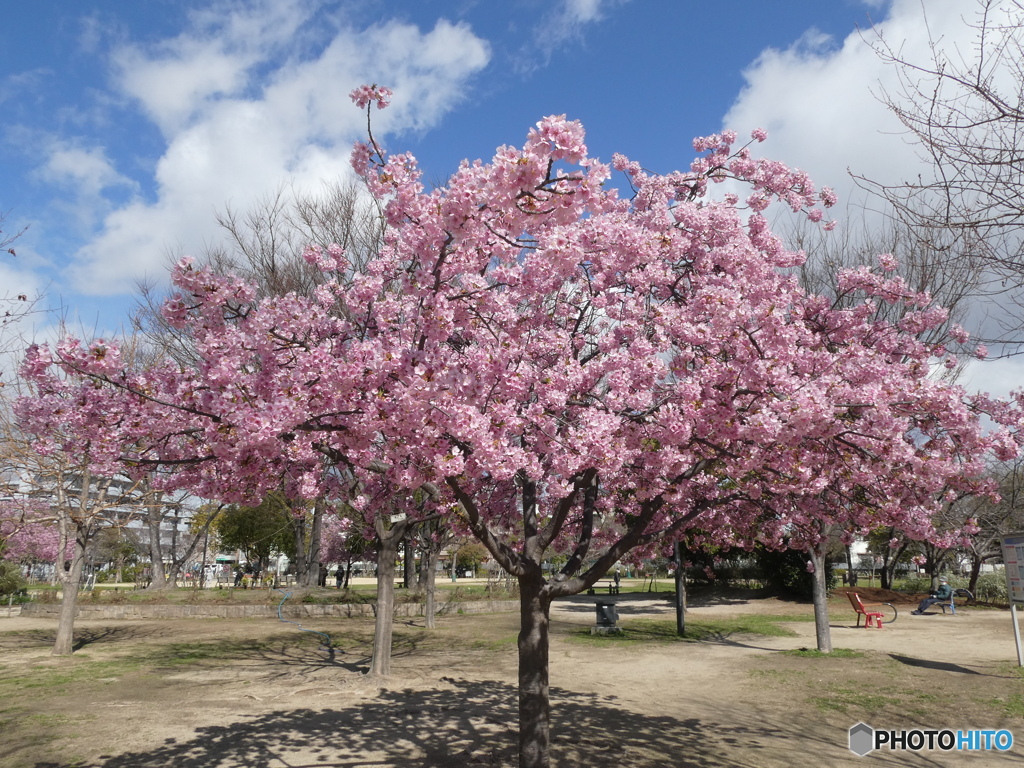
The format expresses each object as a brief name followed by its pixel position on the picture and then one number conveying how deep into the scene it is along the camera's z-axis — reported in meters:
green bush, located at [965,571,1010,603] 27.61
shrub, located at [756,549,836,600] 26.78
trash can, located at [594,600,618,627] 18.42
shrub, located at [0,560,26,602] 31.03
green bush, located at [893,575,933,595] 31.25
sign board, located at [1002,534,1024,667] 10.87
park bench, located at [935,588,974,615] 24.83
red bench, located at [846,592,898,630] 19.17
